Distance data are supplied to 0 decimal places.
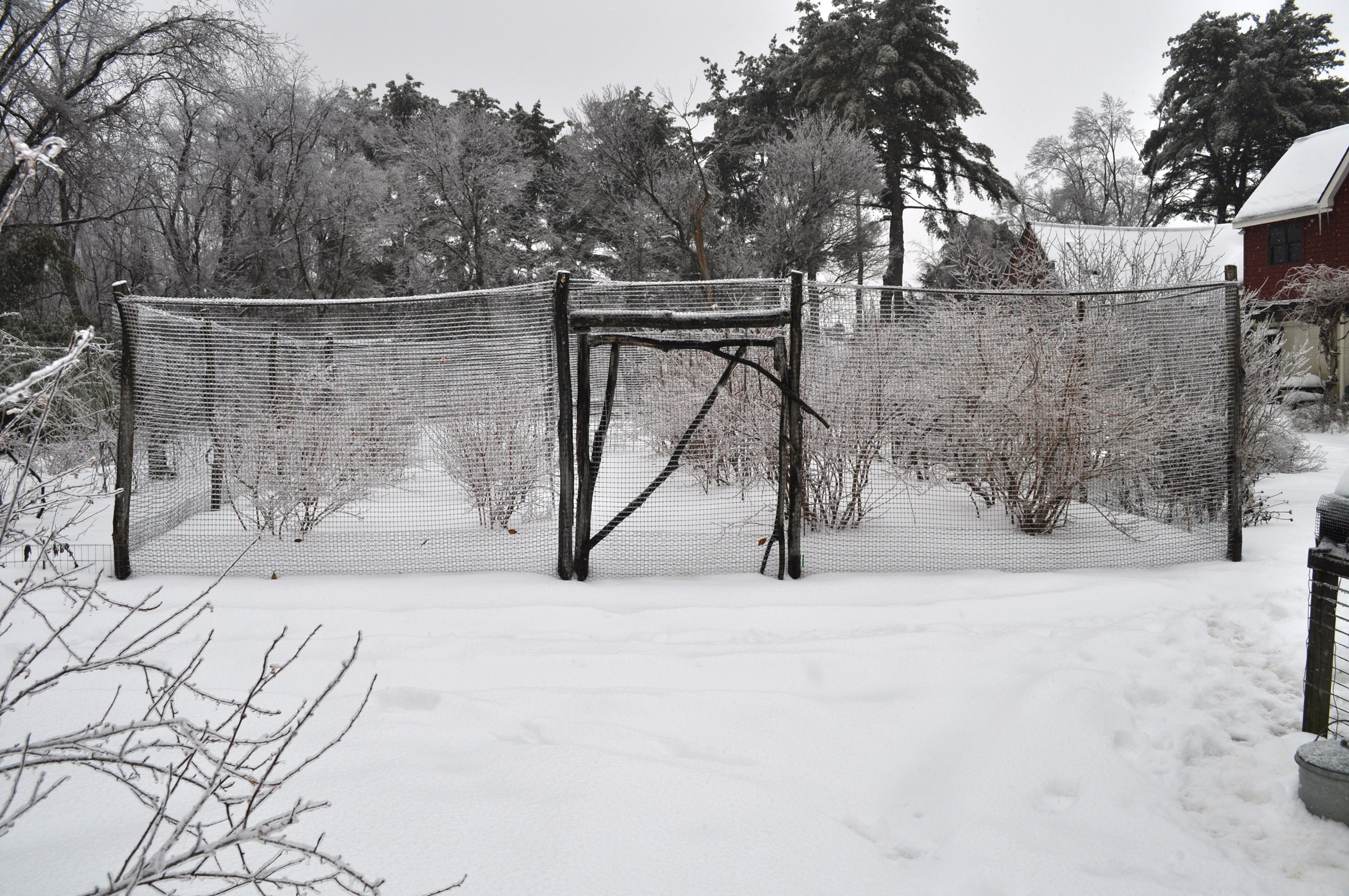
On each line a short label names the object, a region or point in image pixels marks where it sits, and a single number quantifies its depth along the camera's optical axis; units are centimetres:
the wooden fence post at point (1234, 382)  470
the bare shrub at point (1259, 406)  623
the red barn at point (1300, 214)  1912
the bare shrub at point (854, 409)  501
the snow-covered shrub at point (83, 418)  663
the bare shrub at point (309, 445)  508
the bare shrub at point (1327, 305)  1442
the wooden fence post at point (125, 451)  453
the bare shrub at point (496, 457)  539
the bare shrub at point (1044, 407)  512
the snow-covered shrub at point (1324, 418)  1333
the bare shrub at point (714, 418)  545
